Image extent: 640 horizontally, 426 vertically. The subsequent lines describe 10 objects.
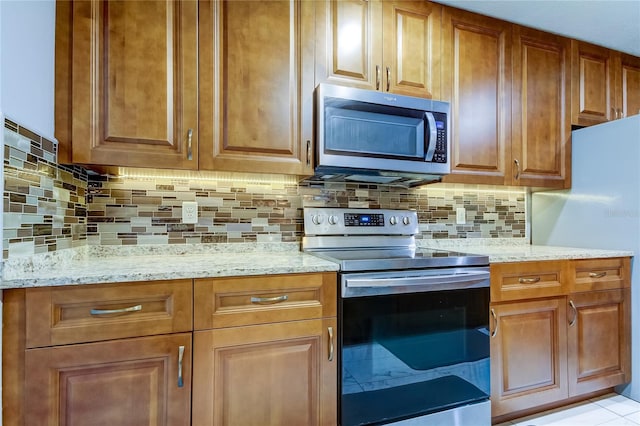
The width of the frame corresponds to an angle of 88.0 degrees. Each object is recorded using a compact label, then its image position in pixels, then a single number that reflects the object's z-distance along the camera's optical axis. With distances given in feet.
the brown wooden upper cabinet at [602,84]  7.05
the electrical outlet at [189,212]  5.50
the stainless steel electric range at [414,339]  4.33
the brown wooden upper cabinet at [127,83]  4.24
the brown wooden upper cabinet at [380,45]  5.32
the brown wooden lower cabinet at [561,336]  5.30
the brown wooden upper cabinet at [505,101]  6.15
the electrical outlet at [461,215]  7.32
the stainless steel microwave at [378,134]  5.04
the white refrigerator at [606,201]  6.16
